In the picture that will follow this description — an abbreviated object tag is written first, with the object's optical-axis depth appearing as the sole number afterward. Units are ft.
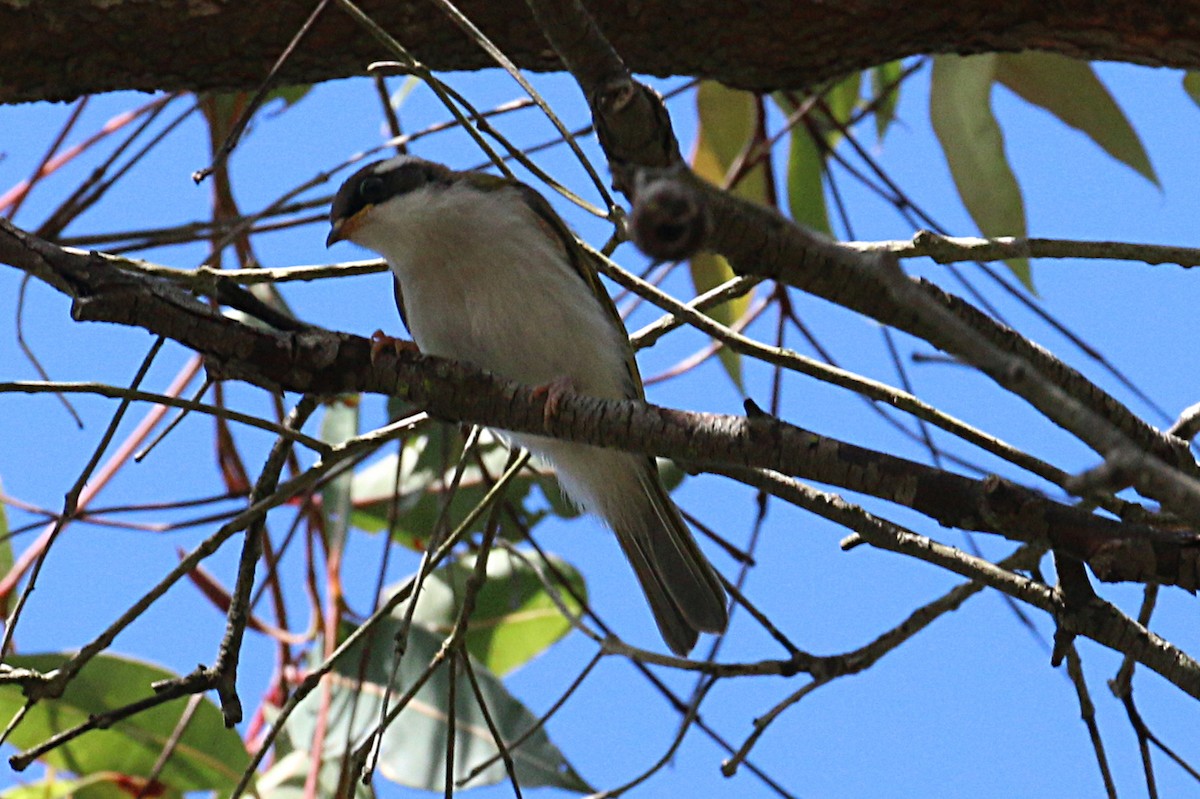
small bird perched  21.98
